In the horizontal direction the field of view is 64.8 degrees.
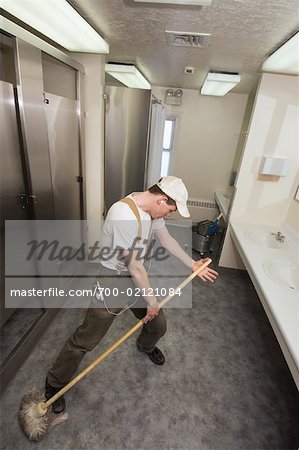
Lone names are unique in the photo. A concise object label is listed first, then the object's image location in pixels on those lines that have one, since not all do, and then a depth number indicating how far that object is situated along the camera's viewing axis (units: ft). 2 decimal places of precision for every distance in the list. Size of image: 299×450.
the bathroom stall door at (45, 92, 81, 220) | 6.14
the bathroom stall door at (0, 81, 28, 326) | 4.57
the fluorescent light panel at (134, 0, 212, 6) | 3.83
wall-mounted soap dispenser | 7.58
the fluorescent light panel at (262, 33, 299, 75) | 5.03
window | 13.62
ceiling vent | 5.41
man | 4.20
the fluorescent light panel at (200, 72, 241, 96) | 8.39
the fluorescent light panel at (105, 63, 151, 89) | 8.45
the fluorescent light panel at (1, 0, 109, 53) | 4.13
